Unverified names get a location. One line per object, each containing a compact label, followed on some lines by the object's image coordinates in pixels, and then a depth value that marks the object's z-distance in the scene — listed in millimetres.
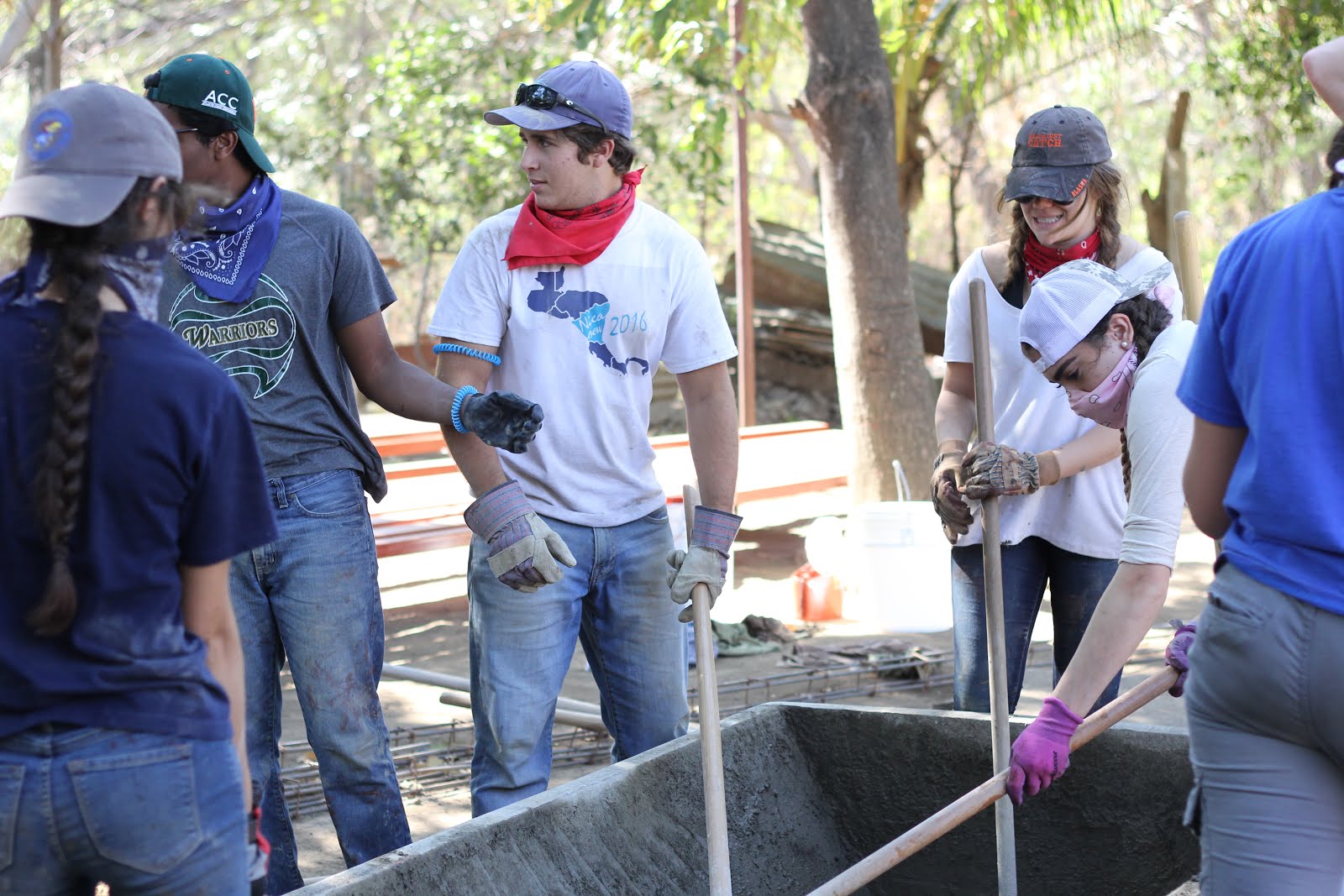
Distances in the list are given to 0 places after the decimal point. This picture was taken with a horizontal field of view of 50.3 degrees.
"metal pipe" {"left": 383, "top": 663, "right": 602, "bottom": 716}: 4562
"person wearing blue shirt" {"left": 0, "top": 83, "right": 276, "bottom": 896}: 1631
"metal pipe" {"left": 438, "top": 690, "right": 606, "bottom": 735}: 4305
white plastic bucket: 6480
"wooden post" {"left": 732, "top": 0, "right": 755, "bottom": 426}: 9102
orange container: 7051
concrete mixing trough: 2830
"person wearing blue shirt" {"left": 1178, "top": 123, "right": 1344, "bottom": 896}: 1712
